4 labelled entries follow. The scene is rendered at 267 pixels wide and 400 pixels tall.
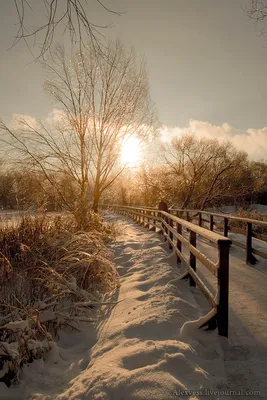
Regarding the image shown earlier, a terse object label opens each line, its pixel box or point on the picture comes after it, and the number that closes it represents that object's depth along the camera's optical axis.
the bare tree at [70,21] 2.09
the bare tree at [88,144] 8.77
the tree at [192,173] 24.67
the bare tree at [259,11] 5.51
